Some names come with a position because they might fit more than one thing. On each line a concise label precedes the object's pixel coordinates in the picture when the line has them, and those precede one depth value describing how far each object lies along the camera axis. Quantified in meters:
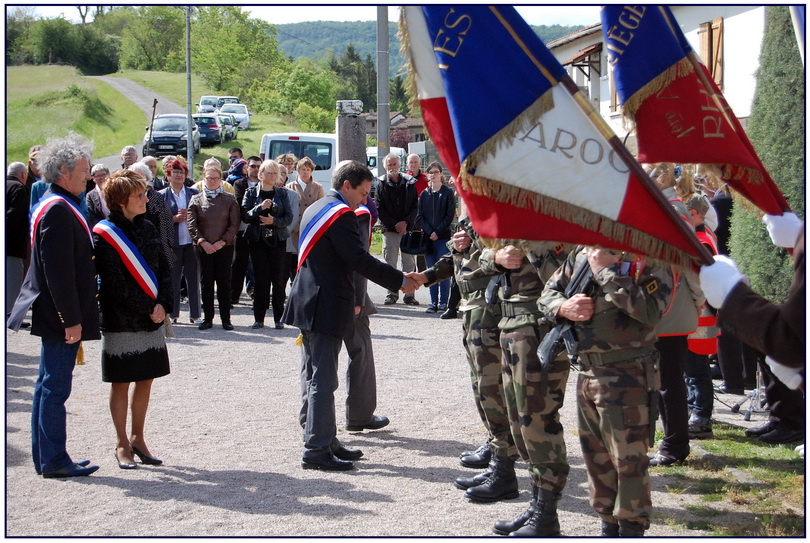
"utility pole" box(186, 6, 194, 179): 31.29
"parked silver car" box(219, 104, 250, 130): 57.21
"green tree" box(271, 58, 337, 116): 77.69
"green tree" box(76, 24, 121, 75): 76.19
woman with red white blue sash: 5.86
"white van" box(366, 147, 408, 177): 33.36
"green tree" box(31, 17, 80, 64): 66.81
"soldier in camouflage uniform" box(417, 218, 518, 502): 5.40
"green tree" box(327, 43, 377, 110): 110.14
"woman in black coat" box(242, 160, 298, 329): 11.44
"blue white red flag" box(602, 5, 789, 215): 4.27
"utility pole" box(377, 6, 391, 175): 16.41
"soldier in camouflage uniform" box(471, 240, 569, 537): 4.71
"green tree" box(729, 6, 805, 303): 6.81
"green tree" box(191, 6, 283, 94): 83.25
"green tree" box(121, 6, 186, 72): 96.31
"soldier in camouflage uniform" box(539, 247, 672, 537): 4.15
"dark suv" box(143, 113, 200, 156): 36.16
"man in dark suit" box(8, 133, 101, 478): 5.56
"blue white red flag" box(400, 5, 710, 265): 3.51
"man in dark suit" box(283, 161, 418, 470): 5.92
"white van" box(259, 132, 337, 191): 23.11
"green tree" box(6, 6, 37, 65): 56.66
